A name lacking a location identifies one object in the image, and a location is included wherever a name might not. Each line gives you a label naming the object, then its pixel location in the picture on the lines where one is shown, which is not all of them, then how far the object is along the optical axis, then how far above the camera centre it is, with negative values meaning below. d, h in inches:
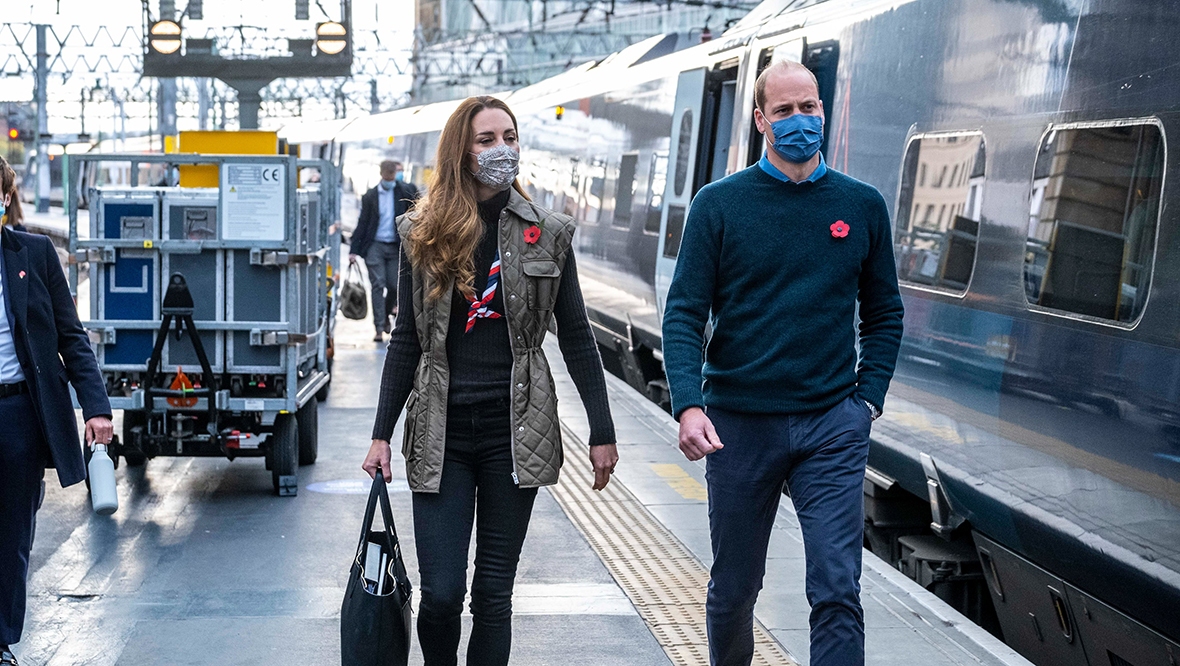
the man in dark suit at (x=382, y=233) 558.3 -49.6
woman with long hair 155.3 -27.2
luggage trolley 298.0 -41.1
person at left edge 185.8 -40.8
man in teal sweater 155.3 -21.4
